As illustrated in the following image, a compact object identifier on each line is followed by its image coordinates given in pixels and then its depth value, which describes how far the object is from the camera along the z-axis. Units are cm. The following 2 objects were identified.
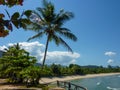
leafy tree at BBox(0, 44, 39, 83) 969
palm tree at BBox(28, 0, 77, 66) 964
